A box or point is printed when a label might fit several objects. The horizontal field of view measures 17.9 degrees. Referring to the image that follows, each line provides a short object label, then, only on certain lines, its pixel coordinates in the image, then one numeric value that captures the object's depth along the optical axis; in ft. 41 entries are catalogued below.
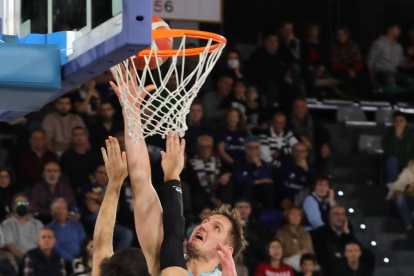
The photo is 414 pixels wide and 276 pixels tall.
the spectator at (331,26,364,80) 66.90
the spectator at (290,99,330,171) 58.45
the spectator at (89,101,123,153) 48.84
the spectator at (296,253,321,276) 47.72
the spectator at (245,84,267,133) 57.68
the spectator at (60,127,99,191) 47.14
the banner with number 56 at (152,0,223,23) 53.65
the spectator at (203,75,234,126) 56.24
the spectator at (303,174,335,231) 51.97
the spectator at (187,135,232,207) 50.05
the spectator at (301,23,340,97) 65.81
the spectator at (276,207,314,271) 48.58
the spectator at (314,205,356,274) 50.09
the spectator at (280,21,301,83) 64.02
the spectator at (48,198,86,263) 43.18
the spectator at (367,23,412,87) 68.63
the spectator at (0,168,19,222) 43.15
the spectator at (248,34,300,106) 60.76
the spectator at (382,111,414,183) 59.27
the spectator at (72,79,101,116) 51.01
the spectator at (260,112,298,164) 55.66
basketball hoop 22.29
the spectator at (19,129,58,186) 46.16
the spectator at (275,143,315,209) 54.08
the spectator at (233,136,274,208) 52.06
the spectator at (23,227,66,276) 40.87
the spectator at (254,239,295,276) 46.40
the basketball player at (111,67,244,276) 23.68
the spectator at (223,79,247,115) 56.77
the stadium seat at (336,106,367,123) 65.46
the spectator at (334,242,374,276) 49.52
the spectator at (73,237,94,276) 42.26
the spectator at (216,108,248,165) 53.46
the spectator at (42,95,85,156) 48.12
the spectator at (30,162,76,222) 44.28
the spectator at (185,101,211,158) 52.30
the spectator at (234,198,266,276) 48.19
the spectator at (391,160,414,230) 56.67
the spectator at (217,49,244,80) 58.83
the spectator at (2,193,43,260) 42.06
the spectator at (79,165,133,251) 44.79
